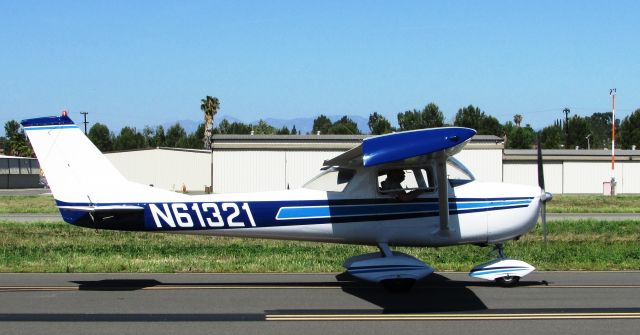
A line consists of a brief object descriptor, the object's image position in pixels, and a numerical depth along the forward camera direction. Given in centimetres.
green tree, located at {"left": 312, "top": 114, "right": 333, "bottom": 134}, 14310
